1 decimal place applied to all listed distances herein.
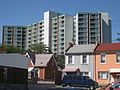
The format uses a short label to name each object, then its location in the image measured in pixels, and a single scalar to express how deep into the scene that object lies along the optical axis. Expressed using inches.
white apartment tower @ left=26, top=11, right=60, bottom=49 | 4803.0
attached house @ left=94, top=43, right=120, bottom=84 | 1605.1
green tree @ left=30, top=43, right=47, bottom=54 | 3558.1
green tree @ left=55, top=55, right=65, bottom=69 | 3204.5
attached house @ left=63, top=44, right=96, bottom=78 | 1685.8
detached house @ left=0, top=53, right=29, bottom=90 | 921.4
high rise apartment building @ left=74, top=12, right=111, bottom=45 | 4521.5
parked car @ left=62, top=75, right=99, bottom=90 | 1365.1
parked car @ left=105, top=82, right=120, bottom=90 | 784.7
